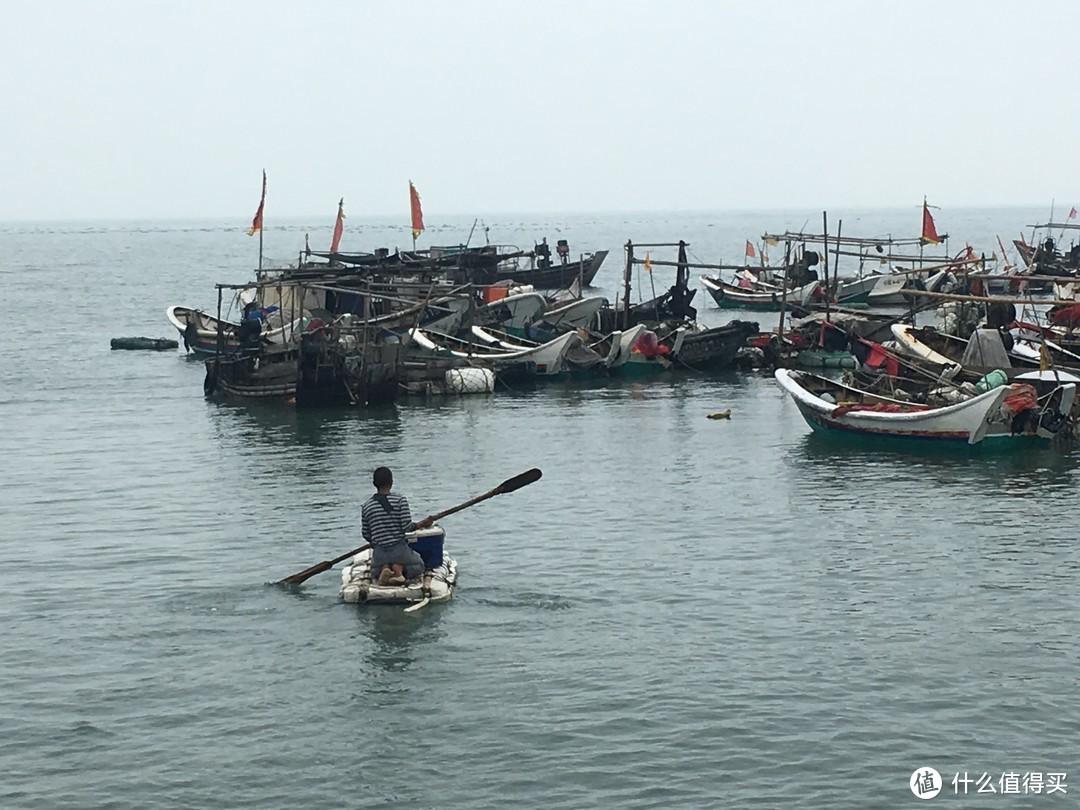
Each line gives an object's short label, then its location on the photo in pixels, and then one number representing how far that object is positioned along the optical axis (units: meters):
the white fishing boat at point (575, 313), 52.03
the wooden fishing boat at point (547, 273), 76.00
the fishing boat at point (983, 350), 36.88
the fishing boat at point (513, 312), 50.75
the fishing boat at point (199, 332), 53.38
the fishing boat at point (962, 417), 31.45
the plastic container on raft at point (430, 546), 19.64
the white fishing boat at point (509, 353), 44.31
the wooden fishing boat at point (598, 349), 46.12
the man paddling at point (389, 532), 18.67
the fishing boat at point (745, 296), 72.62
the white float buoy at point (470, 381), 42.19
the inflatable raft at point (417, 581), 19.14
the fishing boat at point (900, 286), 70.00
